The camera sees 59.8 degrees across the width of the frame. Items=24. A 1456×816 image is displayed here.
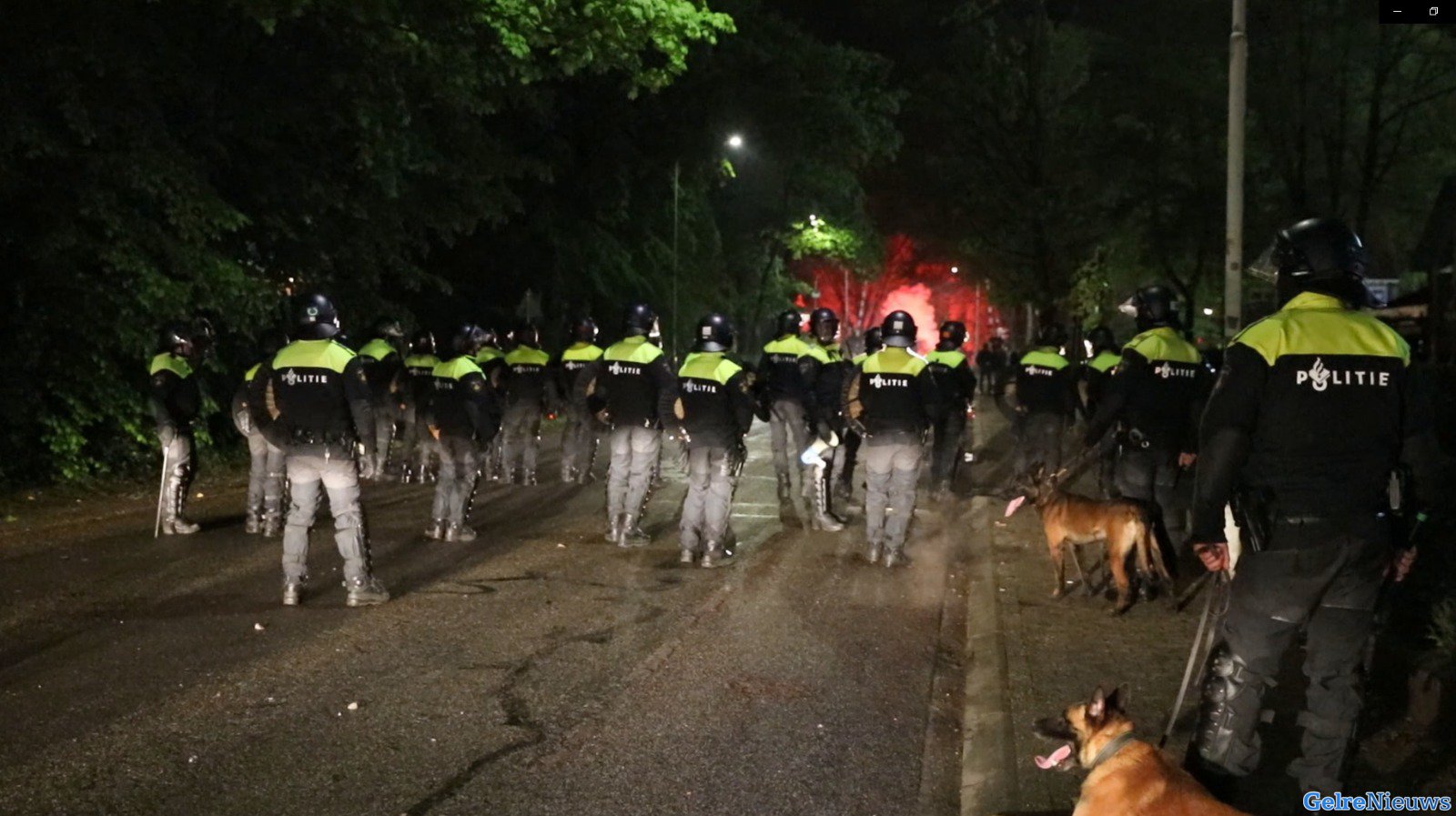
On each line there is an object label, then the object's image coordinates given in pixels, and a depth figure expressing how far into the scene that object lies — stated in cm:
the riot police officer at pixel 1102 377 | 1150
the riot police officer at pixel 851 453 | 1317
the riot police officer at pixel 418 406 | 1468
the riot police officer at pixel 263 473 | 1148
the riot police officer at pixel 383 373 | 1473
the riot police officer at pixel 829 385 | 1316
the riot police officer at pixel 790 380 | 1278
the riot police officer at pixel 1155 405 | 910
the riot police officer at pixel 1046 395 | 1320
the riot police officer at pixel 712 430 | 1044
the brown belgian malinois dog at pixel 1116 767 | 364
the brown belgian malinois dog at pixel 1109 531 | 820
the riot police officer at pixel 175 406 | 1132
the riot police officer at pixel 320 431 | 841
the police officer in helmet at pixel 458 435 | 1134
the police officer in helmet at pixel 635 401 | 1092
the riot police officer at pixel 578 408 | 1503
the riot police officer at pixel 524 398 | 1535
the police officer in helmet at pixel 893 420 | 1018
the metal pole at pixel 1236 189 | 1242
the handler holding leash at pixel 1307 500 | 435
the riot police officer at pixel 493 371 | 1497
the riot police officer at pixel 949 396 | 1412
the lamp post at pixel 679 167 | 2980
